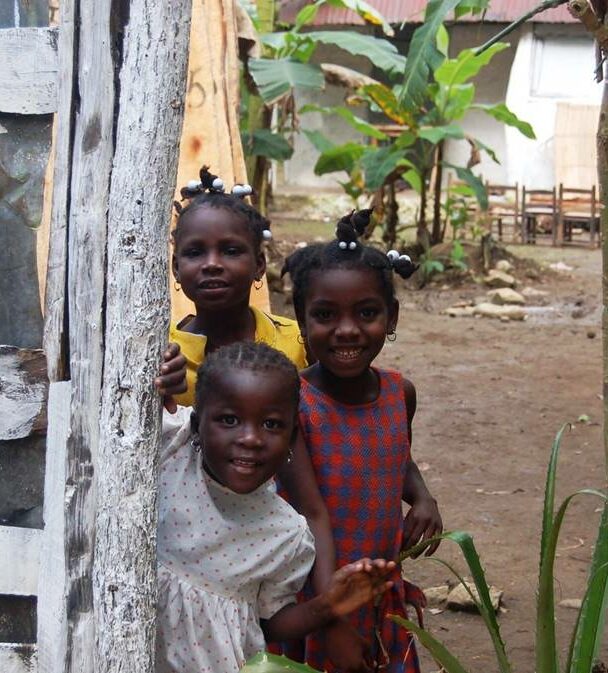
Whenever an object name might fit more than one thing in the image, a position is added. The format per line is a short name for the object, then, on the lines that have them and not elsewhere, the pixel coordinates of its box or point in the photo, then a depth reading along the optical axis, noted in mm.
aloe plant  2195
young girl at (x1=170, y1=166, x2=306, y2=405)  2469
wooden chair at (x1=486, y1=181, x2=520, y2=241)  12523
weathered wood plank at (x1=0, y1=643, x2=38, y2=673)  2186
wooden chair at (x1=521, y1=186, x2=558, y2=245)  12641
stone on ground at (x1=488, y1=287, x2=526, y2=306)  9516
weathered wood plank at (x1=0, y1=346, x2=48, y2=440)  2186
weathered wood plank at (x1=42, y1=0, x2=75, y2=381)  1952
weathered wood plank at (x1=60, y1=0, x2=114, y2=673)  1913
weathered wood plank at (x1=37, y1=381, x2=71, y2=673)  2012
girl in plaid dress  2311
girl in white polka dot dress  1998
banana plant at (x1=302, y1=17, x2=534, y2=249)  9297
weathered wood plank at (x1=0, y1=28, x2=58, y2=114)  2084
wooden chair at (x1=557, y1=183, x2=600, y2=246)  12523
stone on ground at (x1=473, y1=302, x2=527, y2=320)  9031
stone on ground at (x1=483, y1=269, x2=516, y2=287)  10172
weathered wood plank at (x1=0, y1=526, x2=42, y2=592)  2170
